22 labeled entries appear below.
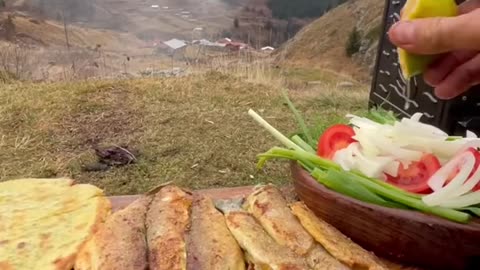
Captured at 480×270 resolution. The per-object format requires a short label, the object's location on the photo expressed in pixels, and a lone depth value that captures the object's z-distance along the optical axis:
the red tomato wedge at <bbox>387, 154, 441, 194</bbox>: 0.35
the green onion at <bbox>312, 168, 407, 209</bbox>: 0.34
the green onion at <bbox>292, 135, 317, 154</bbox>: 0.41
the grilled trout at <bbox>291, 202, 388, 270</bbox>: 0.32
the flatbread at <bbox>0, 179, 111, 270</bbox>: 0.34
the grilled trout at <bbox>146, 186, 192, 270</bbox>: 0.31
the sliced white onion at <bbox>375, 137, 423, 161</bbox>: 0.36
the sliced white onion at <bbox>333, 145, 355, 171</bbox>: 0.37
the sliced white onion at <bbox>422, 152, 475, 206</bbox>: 0.33
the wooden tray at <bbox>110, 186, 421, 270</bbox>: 0.42
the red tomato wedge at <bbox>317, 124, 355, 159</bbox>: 0.39
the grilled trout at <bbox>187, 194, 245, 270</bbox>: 0.32
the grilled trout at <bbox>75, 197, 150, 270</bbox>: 0.31
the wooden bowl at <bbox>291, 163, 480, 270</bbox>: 0.31
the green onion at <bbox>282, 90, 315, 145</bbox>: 0.43
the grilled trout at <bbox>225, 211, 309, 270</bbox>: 0.31
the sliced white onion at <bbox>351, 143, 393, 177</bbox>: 0.36
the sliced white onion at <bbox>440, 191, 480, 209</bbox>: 0.33
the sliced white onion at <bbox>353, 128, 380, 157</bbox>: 0.37
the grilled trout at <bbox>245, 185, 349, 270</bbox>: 0.32
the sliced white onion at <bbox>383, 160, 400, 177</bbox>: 0.36
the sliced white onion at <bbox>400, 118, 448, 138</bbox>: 0.38
